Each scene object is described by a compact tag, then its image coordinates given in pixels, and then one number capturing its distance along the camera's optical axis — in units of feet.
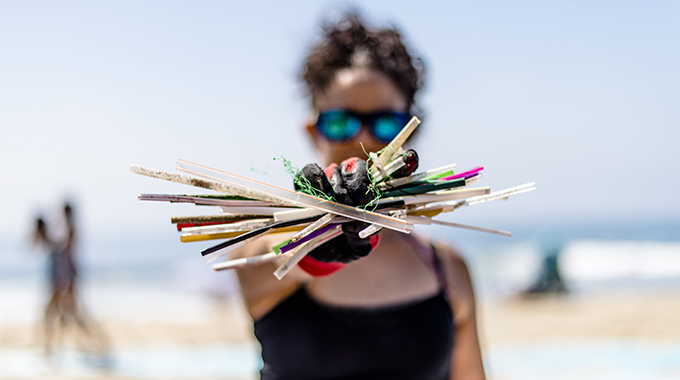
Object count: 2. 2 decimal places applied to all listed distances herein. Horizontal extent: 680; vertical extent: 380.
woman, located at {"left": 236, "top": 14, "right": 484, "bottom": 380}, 4.42
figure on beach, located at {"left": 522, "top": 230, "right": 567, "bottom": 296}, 41.75
